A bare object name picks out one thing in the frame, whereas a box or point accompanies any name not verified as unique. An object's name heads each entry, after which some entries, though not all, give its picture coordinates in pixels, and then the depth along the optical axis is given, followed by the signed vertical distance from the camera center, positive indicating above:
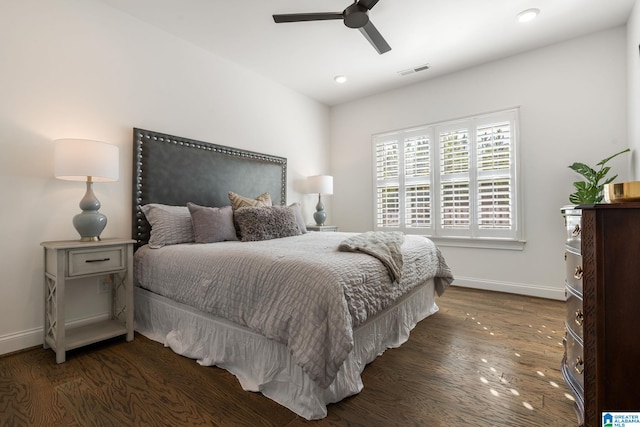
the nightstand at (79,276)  1.93 -0.42
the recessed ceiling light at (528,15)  2.66 +1.88
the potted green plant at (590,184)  2.69 +0.31
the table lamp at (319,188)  4.33 +0.43
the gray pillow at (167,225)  2.50 -0.07
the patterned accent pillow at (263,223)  2.64 -0.06
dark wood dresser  1.07 -0.36
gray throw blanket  1.90 -0.22
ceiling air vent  3.69 +1.91
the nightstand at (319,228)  4.13 -0.16
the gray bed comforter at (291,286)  1.37 -0.41
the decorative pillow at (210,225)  2.55 -0.07
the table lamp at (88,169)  2.03 +0.35
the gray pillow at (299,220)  3.26 -0.04
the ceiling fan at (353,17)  2.15 +1.54
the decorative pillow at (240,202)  3.09 +0.17
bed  1.44 -0.41
